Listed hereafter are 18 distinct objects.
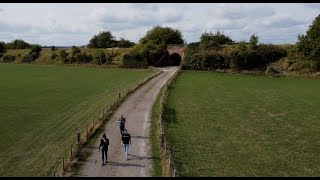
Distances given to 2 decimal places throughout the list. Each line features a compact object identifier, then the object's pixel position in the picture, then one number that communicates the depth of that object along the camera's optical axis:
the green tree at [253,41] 96.88
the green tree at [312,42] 83.94
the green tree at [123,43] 129.25
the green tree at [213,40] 102.44
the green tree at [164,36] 118.53
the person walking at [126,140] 27.95
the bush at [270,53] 93.75
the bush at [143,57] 102.19
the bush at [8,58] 134.25
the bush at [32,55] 129.12
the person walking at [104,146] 26.95
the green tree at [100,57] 109.75
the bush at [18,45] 151.00
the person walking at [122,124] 33.41
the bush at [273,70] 89.81
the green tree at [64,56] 117.31
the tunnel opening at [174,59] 109.81
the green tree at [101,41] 130.12
